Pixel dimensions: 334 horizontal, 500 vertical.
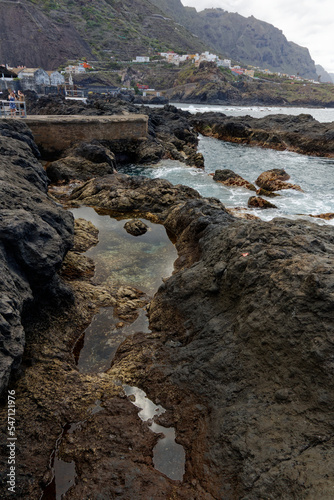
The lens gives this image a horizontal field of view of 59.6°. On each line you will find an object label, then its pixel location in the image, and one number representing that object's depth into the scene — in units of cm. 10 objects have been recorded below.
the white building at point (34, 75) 7844
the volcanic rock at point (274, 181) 2304
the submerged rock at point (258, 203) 1839
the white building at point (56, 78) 8558
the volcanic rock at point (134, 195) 1521
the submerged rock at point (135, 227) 1289
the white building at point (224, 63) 16759
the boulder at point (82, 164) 1984
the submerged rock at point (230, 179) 2278
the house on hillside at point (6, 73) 7207
